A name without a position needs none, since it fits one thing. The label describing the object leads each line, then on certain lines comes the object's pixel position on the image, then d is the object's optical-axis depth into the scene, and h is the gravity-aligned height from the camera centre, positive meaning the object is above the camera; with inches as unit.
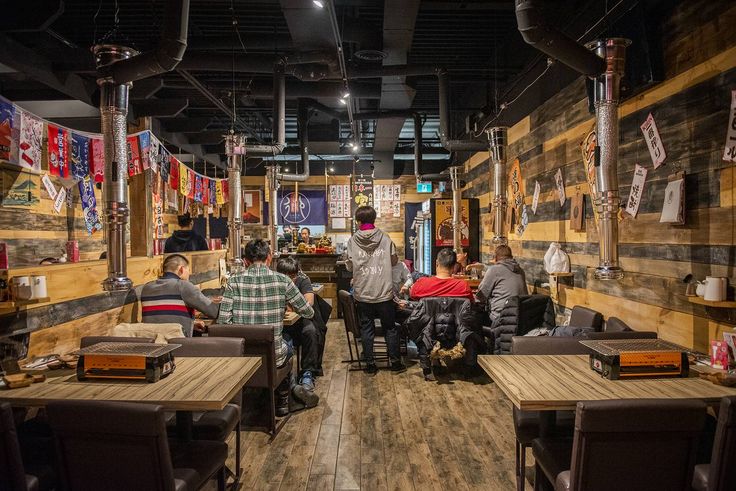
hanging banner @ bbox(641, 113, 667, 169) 130.3 +25.9
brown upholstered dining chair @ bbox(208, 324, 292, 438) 130.3 -30.5
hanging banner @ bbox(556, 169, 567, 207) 199.9 +20.7
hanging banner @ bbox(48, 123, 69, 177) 164.6 +32.3
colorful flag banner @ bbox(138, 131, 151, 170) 194.5 +38.5
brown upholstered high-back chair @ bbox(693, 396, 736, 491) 65.3 -31.1
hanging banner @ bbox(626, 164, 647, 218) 138.6 +13.2
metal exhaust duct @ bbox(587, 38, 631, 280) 115.7 +19.5
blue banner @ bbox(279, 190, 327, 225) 484.1 +31.9
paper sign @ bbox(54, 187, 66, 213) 215.0 +19.4
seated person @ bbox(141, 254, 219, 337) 146.9 -19.0
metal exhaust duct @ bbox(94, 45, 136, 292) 113.3 +17.7
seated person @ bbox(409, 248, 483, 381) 188.2 -33.2
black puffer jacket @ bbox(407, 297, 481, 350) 187.9 -33.5
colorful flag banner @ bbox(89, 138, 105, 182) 184.5 +33.2
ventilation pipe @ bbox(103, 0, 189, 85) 114.0 +46.0
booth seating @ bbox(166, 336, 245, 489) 101.6 -39.3
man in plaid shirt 144.9 -18.8
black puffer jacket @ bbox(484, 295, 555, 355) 184.7 -33.1
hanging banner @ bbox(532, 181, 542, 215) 228.3 +19.5
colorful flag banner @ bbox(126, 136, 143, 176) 190.4 +34.3
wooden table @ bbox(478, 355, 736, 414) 77.3 -27.0
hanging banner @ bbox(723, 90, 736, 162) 103.3 +21.1
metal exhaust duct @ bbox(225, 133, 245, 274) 212.2 +19.9
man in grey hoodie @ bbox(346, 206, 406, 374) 203.3 -19.7
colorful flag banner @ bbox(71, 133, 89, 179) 175.8 +32.2
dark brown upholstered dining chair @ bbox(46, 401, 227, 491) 65.4 -29.5
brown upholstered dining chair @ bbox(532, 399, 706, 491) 64.9 -29.9
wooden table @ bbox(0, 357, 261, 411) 77.6 -26.3
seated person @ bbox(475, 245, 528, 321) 194.2 -20.4
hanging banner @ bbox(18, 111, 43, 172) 151.6 +33.0
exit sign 464.4 +49.0
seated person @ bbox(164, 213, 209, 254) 242.7 +0.3
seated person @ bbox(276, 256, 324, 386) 178.1 -36.5
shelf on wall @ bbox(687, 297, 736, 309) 101.8 -15.5
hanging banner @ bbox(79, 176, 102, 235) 223.8 +18.0
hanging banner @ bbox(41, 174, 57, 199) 198.4 +23.8
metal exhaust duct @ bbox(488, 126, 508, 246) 225.3 +29.3
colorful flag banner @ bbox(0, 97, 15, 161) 144.8 +35.5
